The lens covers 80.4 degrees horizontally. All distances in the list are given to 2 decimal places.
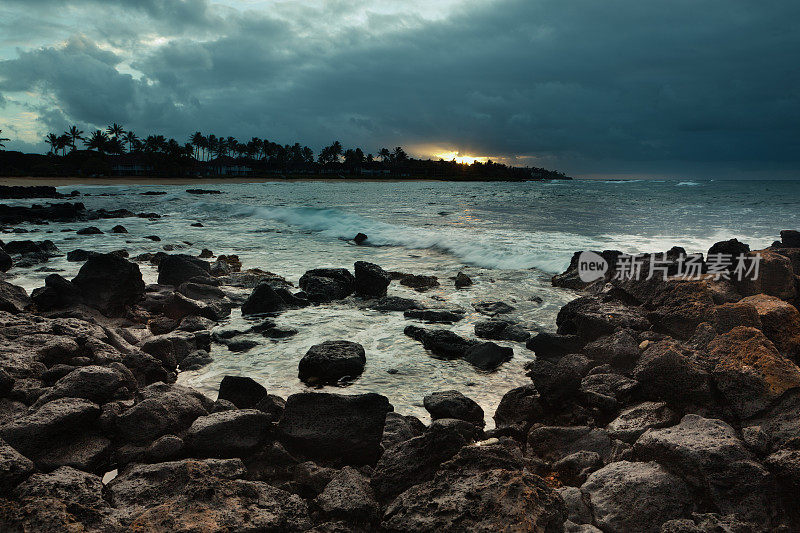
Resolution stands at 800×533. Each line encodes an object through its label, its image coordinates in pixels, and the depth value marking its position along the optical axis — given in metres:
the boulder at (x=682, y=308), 5.75
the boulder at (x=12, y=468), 2.99
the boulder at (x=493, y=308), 8.83
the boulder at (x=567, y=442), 3.89
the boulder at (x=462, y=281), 10.95
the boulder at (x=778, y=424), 3.37
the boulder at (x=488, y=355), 6.19
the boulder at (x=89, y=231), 19.55
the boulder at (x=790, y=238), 11.72
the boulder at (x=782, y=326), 5.06
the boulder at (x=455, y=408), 4.65
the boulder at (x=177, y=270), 10.27
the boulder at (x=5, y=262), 11.20
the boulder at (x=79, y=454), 3.49
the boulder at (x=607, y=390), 4.54
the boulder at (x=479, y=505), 2.69
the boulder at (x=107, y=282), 7.71
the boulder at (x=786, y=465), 3.02
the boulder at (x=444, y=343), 6.61
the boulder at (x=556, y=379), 4.82
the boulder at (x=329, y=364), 5.78
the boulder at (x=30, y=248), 13.98
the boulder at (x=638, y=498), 2.96
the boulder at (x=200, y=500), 2.83
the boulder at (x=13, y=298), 6.57
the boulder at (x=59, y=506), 2.71
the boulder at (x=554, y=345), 6.20
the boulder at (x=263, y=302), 8.48
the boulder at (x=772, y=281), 6.73
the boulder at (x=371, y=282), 9.88
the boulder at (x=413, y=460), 3.29
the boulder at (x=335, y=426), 3.88
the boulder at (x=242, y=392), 4.68
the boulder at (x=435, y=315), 8.24
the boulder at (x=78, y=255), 12.99
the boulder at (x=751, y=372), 3.92
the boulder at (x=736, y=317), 5.07
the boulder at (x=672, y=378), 4.23
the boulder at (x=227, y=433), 3.70
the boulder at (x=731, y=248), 7.66
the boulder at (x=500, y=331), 7.36
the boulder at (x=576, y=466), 3.55
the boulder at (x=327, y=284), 9.55
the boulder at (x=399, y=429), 4.07
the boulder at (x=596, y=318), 6.24
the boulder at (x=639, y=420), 3.95
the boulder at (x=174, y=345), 5.84
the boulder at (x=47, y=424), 3.50
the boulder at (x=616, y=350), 5.30
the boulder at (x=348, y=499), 3.02
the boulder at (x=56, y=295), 7.29
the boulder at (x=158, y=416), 3.87
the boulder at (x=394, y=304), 8.95
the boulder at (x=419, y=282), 10.80
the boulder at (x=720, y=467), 3.01
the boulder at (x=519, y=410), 4.70
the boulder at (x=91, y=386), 4.19
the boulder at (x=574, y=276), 10.58
